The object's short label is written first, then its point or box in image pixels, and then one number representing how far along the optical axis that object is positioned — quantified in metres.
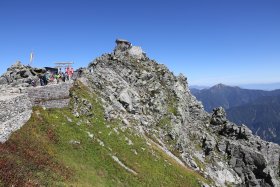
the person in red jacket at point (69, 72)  34.13
